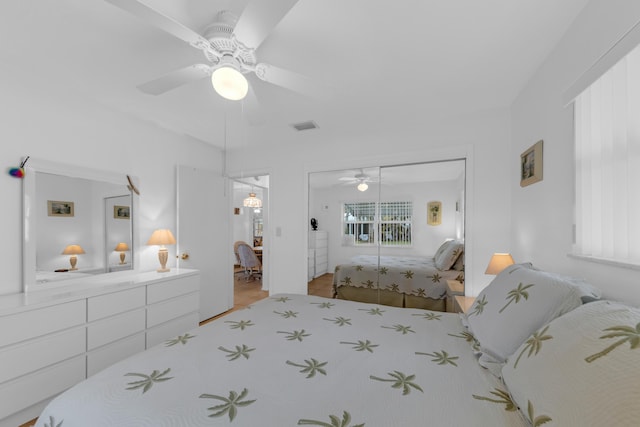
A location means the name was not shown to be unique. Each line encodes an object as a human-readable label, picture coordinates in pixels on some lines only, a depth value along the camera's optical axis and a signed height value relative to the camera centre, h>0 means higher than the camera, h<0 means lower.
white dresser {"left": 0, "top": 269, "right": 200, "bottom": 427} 1.73 -0.90
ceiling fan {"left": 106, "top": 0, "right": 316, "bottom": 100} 1.12 +0.83
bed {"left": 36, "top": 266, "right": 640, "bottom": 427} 0.67 -0.62
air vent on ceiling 3.14 +1.03
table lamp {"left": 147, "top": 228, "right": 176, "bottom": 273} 2.96 -0.31
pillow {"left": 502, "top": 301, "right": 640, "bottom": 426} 0.56 -0.38
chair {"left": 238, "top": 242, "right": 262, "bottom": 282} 5.77 -0.95
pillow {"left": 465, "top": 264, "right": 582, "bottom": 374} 1.03 -0.40
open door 3.46 -0.29
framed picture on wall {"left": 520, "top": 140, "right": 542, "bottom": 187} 1.93 +0.38
